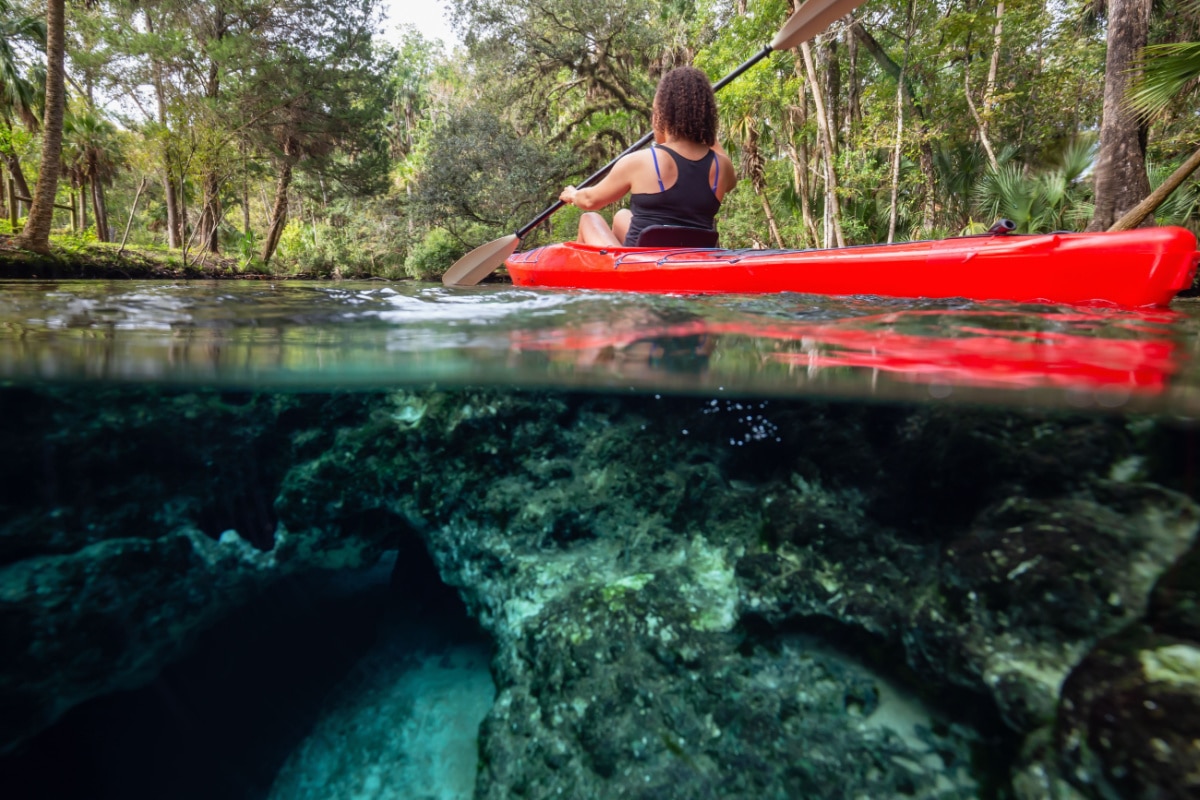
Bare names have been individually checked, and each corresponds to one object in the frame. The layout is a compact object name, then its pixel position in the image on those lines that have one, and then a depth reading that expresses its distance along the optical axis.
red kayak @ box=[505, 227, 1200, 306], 2.95
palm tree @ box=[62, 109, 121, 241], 16.67
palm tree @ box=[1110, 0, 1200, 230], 5.30
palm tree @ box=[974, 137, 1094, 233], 8.83
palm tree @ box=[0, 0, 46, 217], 13.95
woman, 4.70
